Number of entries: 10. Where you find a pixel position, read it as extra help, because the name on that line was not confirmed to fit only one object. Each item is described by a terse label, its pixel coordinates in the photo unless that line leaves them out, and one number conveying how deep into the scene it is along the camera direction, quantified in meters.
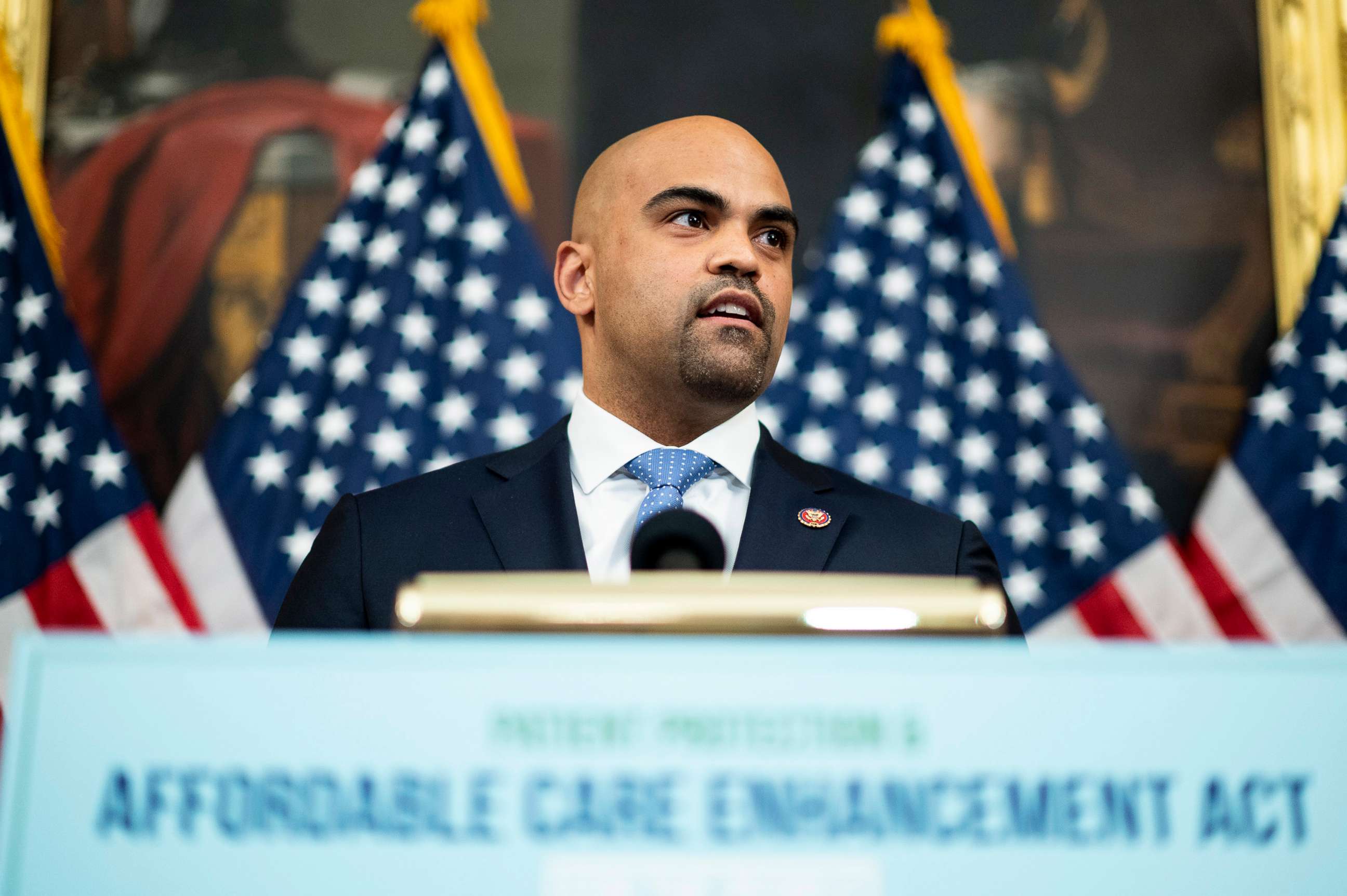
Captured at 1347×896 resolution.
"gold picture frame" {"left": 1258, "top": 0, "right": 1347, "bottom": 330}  4.58
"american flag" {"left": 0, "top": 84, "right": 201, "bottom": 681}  4.04
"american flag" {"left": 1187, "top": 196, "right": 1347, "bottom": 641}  4.22
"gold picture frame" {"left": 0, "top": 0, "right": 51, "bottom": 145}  4.62
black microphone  1.29
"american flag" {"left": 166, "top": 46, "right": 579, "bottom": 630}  4.19
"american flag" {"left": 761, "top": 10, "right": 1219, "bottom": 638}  4.26
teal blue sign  1.00
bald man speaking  2.29
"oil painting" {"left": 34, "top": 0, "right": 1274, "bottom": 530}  4.57
